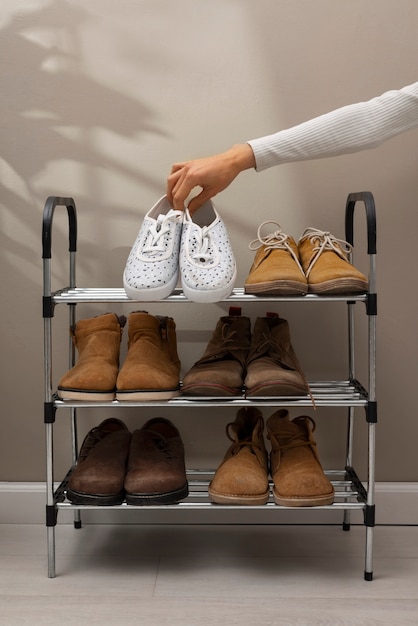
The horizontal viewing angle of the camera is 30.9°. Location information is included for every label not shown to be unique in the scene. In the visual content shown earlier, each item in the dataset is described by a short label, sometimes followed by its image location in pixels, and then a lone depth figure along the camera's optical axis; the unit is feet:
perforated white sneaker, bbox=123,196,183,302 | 5.27
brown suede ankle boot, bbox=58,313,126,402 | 5.57
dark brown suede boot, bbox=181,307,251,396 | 5.55
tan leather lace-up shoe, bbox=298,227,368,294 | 5.31
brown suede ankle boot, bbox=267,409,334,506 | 5.53
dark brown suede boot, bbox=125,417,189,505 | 5.58
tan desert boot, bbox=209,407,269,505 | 5.51
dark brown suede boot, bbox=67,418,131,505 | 5.62
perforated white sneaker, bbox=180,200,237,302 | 5.20
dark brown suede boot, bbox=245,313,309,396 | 5.49
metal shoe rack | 5.50
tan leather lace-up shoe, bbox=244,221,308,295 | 5.29
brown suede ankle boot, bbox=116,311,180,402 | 5.53
